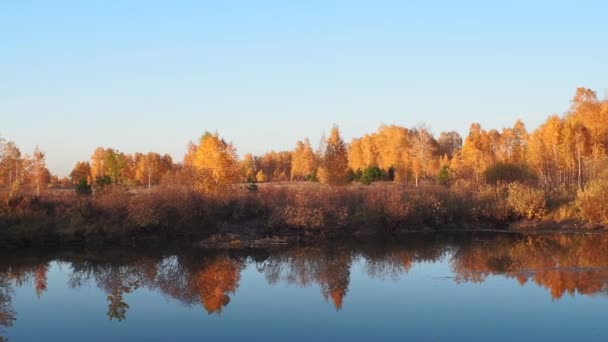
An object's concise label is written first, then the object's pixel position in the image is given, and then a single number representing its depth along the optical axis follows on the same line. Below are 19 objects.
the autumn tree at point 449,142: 88.51
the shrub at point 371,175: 50.41
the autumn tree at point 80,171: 83.69
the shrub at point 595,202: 29.81
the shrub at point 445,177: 45.31
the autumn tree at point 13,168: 28.88
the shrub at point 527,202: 31.73
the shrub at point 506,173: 44.16
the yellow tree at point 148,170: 75.50
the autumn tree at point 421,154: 54.36
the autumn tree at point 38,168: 51.31
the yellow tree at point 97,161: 77.56
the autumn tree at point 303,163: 76.90
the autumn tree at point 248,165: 77.66
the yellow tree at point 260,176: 89.74
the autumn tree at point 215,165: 32.00
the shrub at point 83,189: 32.52
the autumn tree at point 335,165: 42.16
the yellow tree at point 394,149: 54.88
